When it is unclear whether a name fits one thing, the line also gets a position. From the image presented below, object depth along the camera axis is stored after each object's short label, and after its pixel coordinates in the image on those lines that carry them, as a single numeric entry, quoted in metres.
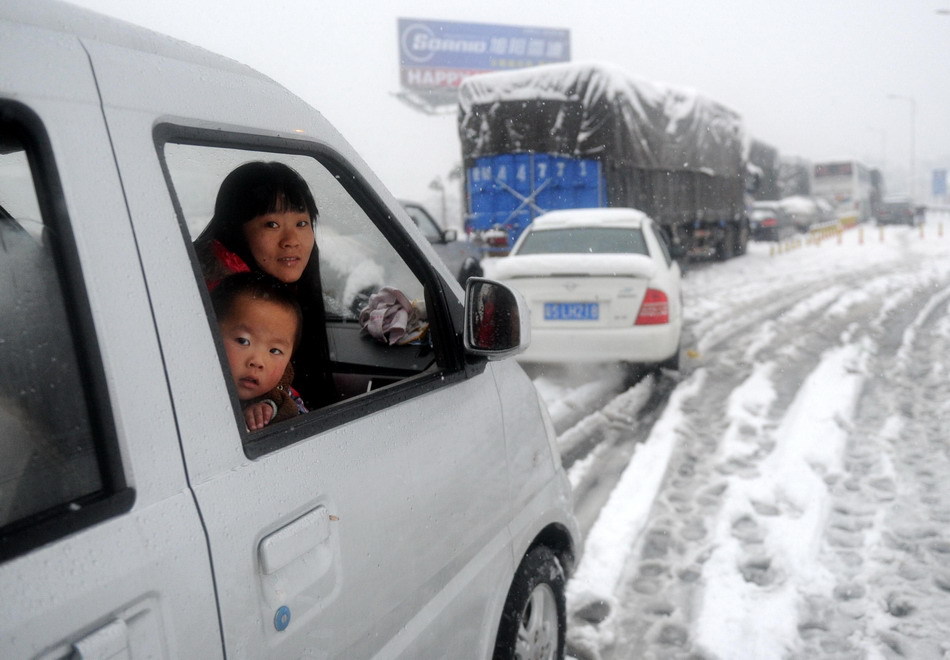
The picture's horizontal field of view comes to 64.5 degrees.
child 1.54
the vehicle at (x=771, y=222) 29.77
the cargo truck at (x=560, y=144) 13.48
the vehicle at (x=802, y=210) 35.31
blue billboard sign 44.47
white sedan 6.38
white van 1.01
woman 1.80
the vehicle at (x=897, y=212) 39.67
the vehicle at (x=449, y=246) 10.34
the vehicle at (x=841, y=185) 43.81
